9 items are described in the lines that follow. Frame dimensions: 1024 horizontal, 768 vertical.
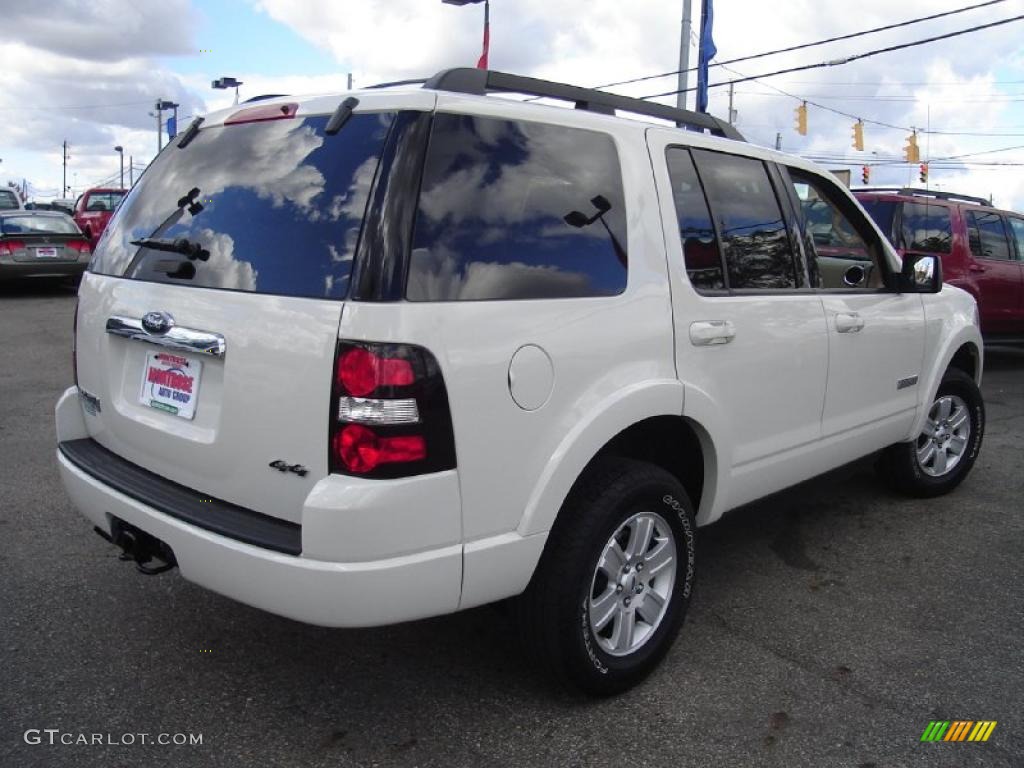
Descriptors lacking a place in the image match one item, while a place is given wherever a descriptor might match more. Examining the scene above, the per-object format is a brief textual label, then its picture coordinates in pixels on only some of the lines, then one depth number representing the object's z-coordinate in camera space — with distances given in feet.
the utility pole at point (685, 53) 51.84
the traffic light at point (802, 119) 80.59
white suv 7.42
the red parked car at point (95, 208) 66.64
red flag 46.24
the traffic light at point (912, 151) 93.66
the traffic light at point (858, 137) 86.43
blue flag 51.34
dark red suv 28.66
